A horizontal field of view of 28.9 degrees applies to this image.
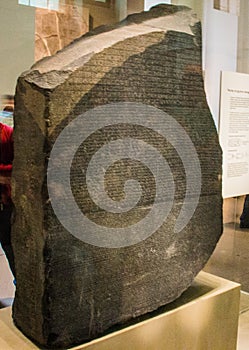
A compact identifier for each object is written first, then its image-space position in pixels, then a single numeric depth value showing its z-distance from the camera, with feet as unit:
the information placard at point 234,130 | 6.77
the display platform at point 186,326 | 4.29
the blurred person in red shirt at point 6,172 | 4.87
